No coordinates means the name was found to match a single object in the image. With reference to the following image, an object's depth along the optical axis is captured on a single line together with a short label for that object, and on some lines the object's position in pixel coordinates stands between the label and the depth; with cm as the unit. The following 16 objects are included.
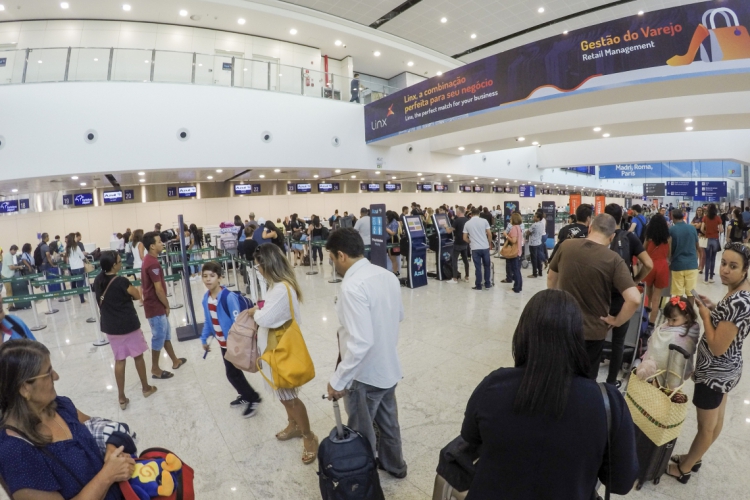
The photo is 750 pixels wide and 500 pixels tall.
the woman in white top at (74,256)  911
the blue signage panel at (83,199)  1354
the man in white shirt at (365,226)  945
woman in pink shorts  381
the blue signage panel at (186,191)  1509
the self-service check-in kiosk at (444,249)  888
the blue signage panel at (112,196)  1341
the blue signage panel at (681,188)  2144
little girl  222
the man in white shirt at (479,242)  780
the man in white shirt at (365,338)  213
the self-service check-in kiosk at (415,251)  845
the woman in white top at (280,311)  270
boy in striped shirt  338
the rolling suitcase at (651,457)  237
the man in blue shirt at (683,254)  536
